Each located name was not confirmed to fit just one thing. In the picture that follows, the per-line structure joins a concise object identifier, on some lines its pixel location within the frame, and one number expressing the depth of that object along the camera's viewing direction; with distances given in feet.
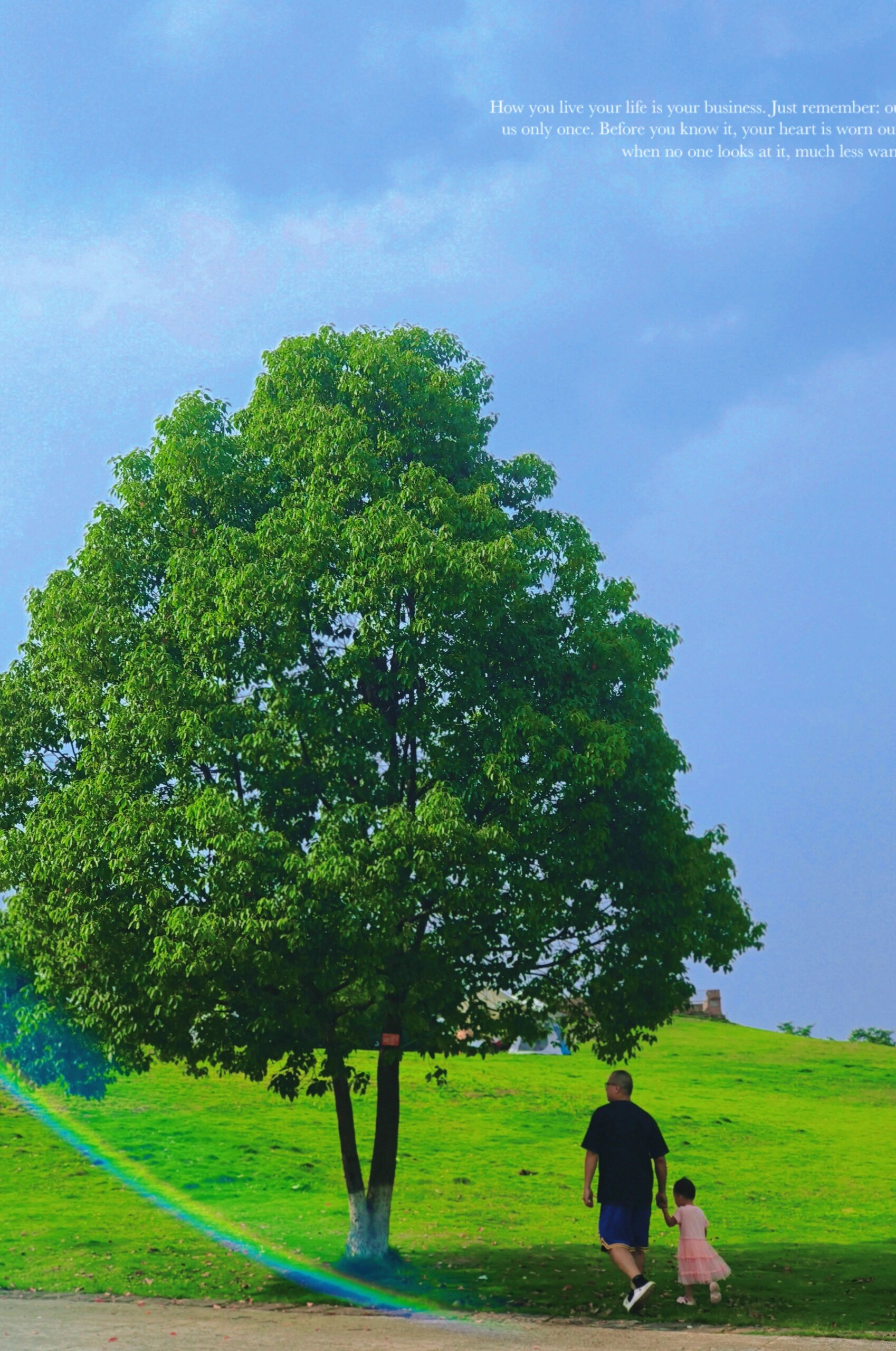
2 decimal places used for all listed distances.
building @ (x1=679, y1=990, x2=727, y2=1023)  218.79
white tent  173.88
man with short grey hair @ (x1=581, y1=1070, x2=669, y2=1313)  40.55
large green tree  55.88
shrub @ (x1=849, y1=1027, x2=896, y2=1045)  291.17
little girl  51.37
